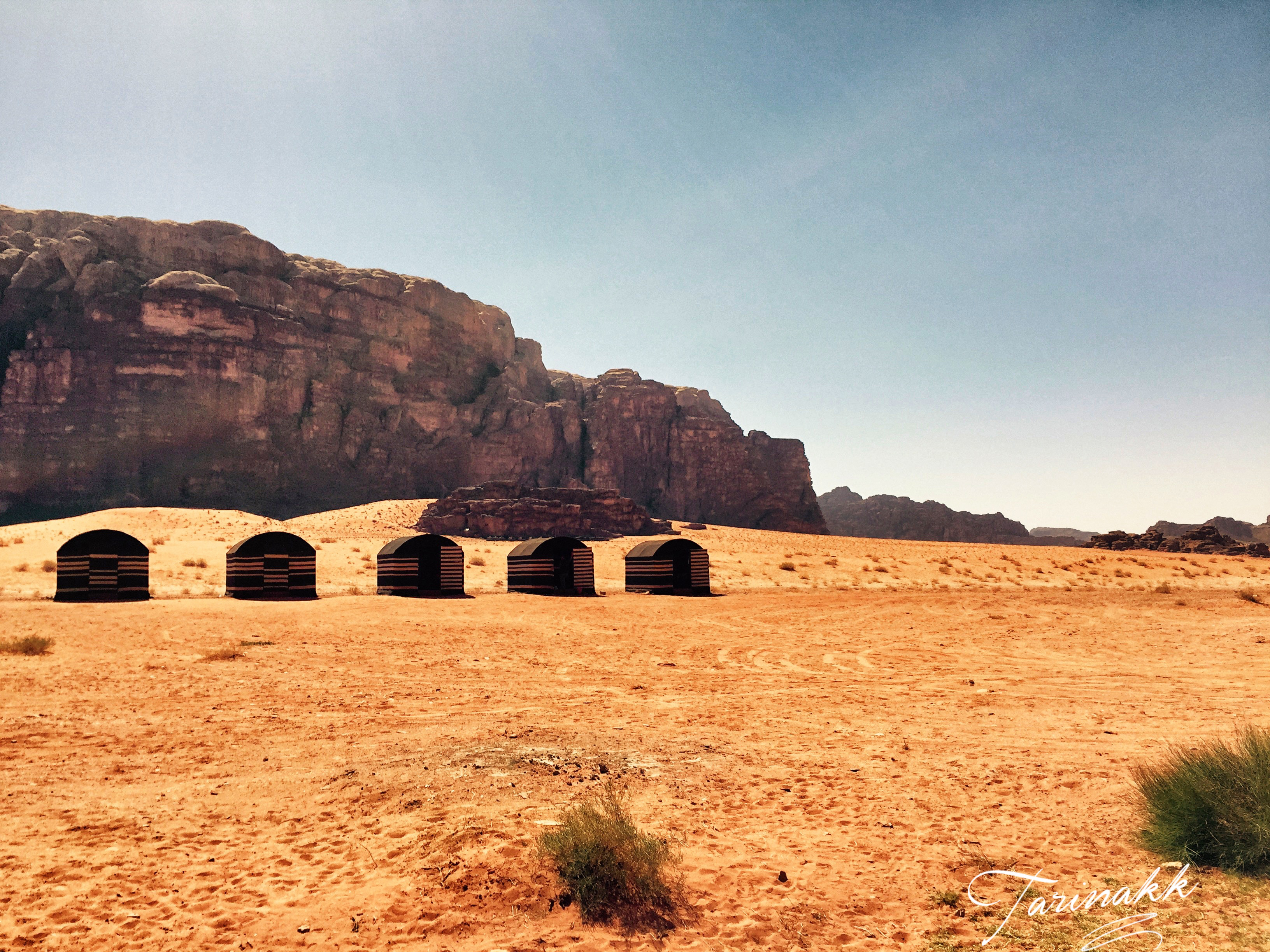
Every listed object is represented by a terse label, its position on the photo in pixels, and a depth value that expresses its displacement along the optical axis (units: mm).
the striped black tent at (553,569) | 31250
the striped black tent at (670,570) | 32531
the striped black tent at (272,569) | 26828
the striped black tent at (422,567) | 28875
